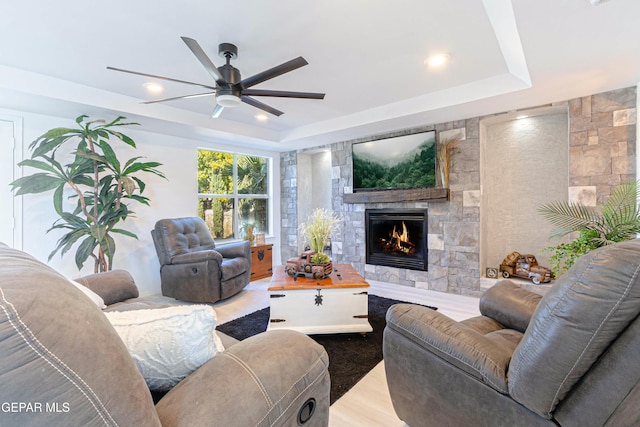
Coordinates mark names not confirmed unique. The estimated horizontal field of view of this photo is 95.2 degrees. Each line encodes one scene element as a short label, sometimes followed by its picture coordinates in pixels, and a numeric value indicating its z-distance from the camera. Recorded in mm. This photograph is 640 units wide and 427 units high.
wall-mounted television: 3825
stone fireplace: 2775
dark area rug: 1955
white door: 3002
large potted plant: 2801
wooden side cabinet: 4586
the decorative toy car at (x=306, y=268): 2678
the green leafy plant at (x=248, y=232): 4840
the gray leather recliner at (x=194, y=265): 3342
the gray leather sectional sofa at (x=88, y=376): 470
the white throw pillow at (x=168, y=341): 858
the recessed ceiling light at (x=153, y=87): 2889
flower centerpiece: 2854
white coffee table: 2484
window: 4691
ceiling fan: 1986
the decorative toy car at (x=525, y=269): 3230
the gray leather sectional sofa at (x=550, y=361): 789
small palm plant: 2172
